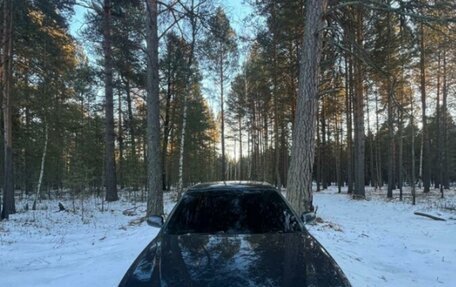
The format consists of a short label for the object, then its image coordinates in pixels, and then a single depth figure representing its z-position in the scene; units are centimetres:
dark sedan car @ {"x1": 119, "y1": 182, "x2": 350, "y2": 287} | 290
